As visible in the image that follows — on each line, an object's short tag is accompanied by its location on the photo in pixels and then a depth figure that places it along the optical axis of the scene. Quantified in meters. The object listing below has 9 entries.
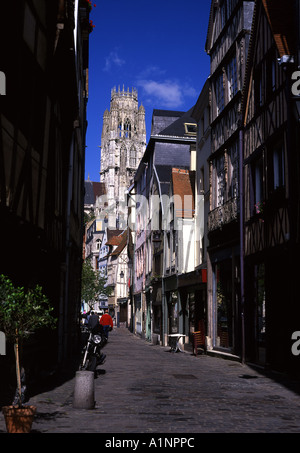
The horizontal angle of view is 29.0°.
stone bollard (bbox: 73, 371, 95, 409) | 8.92
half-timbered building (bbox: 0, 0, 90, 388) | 8.62
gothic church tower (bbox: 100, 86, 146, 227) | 150.50
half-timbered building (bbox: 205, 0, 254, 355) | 18.62
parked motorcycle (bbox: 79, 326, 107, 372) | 13.01
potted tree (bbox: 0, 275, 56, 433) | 6.41
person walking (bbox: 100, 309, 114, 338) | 18.85
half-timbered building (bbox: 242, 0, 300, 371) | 13.61
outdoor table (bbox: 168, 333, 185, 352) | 24.34
